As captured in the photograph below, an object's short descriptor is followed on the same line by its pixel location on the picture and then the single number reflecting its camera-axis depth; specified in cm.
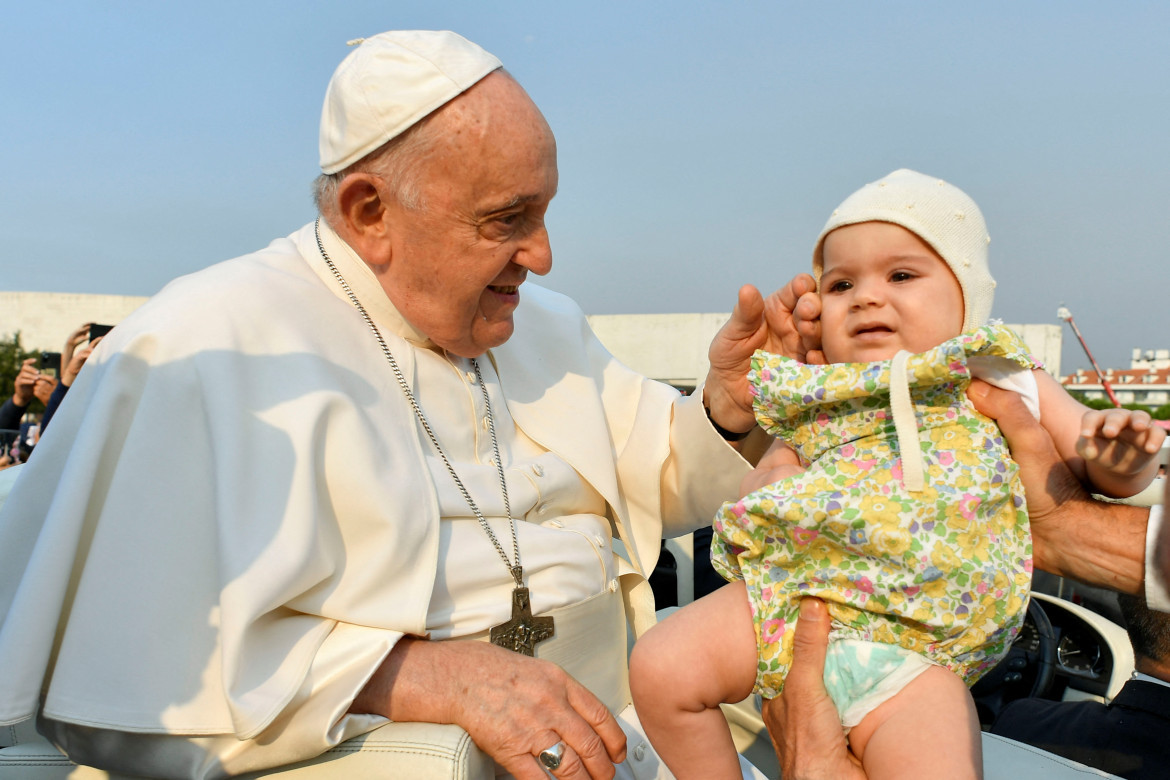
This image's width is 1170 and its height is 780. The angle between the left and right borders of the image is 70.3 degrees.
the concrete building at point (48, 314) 3995
